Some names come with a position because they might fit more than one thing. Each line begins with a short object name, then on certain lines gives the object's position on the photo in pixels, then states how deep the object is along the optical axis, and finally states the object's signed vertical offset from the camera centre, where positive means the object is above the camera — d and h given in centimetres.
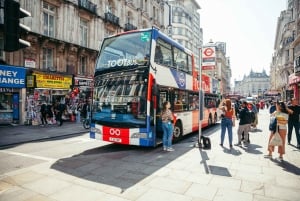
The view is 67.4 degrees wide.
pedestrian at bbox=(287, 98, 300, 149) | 880 -56
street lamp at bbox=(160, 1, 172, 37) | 3605 +1289
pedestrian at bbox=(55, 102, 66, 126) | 1583 -70
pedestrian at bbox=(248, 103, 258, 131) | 1146 -31
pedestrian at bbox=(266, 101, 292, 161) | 672 -79
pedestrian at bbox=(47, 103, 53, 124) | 1655 -88
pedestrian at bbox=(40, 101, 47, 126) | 1560 -75
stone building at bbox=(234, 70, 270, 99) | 15475 +1303
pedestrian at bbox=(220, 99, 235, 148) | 843 -57
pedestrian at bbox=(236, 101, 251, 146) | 872 -71
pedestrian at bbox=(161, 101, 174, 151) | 774 -84
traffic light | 444 +151
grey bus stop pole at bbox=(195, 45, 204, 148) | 827 +20
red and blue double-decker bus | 743 +53
